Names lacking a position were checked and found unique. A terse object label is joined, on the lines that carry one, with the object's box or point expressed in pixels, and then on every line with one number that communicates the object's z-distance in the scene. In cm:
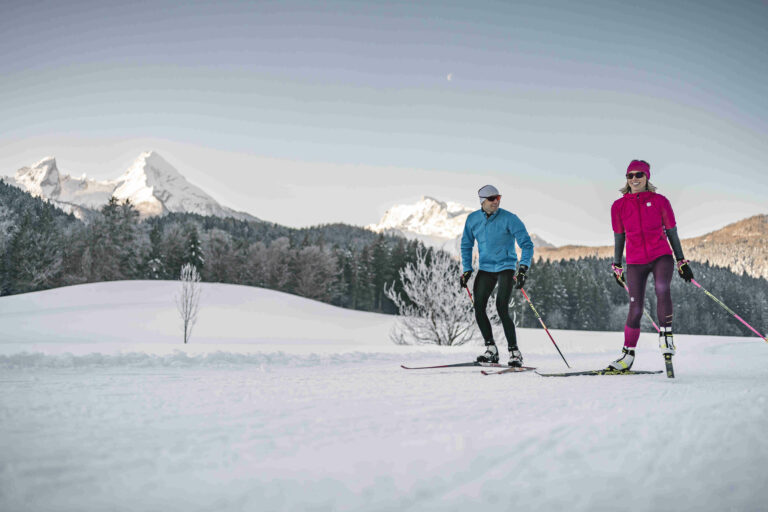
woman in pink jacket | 446
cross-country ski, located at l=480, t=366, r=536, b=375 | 453
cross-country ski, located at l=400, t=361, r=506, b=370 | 509
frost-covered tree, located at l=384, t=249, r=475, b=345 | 1641
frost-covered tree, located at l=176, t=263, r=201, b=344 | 1886
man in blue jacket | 522
